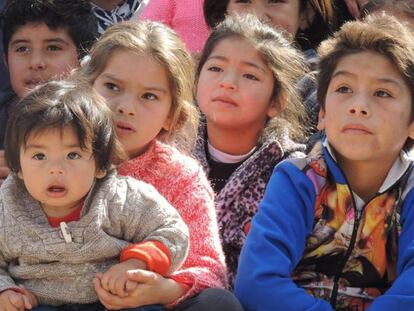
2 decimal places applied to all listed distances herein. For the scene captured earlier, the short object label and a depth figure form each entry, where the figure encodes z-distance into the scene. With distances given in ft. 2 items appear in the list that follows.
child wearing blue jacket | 15.28
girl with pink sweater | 15.98
